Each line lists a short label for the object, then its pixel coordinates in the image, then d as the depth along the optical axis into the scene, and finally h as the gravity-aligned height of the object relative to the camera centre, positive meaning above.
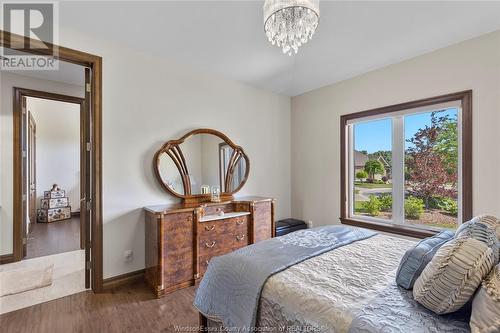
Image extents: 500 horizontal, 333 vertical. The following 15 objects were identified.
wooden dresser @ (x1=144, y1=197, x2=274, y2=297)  2.40 -0.78
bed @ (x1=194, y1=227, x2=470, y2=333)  0.97 -0.61
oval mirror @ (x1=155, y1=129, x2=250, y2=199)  2.92 +0.02
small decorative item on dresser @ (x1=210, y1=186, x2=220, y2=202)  3.14 -0.37
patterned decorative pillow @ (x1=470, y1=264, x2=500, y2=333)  0.81 -0.49
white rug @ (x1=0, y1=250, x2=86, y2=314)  2.27 -1.25
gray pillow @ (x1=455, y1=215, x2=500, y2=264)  1.07 -0.32
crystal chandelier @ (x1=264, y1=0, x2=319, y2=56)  1.52 +0.95
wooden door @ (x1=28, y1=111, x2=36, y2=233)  5.08 -0.17
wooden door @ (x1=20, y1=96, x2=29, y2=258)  3.21 -0.09
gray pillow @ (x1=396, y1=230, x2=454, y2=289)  1.20 -0.48
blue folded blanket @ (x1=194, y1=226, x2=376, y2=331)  1.34 -0.65
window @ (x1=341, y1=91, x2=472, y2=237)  2.60 +0.00
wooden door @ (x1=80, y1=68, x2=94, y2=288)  2.51 -0.02
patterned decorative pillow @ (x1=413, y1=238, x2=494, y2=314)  0.94 -0.43
